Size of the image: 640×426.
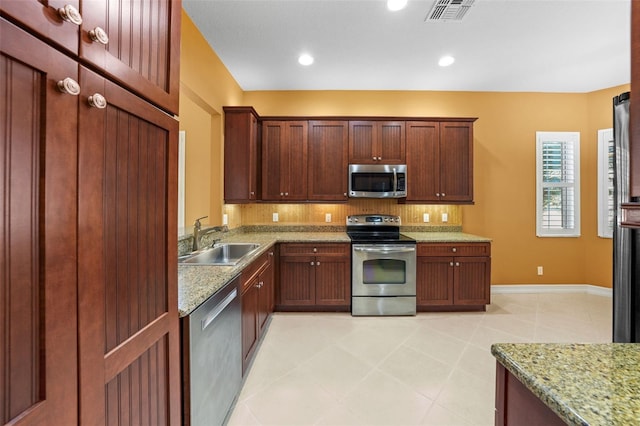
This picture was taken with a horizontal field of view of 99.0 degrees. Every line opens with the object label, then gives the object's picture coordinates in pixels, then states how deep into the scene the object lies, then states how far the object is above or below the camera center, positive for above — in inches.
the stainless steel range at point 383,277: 127.7 -29.9
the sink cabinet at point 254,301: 80.0 -30.3
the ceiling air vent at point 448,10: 87.5 +67.9
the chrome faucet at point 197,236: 95.2 -8.3
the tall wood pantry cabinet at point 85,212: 20.7 +0.0
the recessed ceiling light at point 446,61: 122.2 +69.6
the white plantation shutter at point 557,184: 158.7 +17.6
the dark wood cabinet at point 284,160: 142.6 +27.5
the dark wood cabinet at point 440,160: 141.7 +27.9
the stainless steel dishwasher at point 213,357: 47.3 -29.8
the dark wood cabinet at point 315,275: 130.0 -29.4
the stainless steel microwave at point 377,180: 139.5 +17.0
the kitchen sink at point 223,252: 93.5 -15.2
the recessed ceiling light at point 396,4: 87.9 +68.2
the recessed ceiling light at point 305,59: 120.1 +69.0
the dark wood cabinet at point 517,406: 25.7 -19.8
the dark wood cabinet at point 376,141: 141.9 +37.7
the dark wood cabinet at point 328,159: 142.2 +28.1
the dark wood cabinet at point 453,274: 130.3 -28.9
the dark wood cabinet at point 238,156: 131.7 +27.4
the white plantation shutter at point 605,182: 151.8 +18.2
